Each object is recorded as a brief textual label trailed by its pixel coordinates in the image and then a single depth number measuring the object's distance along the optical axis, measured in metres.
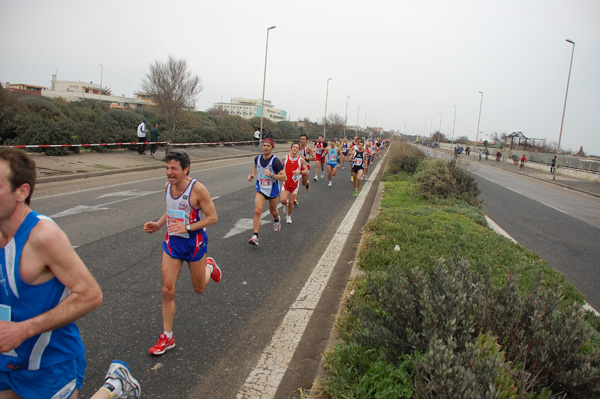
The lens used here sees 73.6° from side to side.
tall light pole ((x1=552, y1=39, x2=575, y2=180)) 29.79
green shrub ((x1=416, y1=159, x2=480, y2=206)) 11.26
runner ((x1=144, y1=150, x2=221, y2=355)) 3.73
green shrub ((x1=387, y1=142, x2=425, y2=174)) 18.53
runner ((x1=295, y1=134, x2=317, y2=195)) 12.42
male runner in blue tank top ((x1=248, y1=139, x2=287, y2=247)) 7.24
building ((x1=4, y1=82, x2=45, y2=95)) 81.56
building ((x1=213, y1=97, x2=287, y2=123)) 154.75
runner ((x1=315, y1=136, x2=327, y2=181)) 17.27
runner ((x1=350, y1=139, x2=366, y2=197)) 13.71
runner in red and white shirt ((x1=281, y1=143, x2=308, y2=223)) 8.77
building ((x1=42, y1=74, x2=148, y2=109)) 79.38
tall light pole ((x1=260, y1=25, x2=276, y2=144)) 31.44
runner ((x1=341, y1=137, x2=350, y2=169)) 23.16
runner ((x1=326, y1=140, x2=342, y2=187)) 15.33
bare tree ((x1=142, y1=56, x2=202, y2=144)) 27.89
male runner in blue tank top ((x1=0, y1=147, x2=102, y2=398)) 1.89
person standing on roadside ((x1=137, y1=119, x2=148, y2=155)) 20.53
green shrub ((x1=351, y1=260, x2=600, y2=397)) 2.22
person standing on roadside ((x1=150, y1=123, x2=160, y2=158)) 21.03
